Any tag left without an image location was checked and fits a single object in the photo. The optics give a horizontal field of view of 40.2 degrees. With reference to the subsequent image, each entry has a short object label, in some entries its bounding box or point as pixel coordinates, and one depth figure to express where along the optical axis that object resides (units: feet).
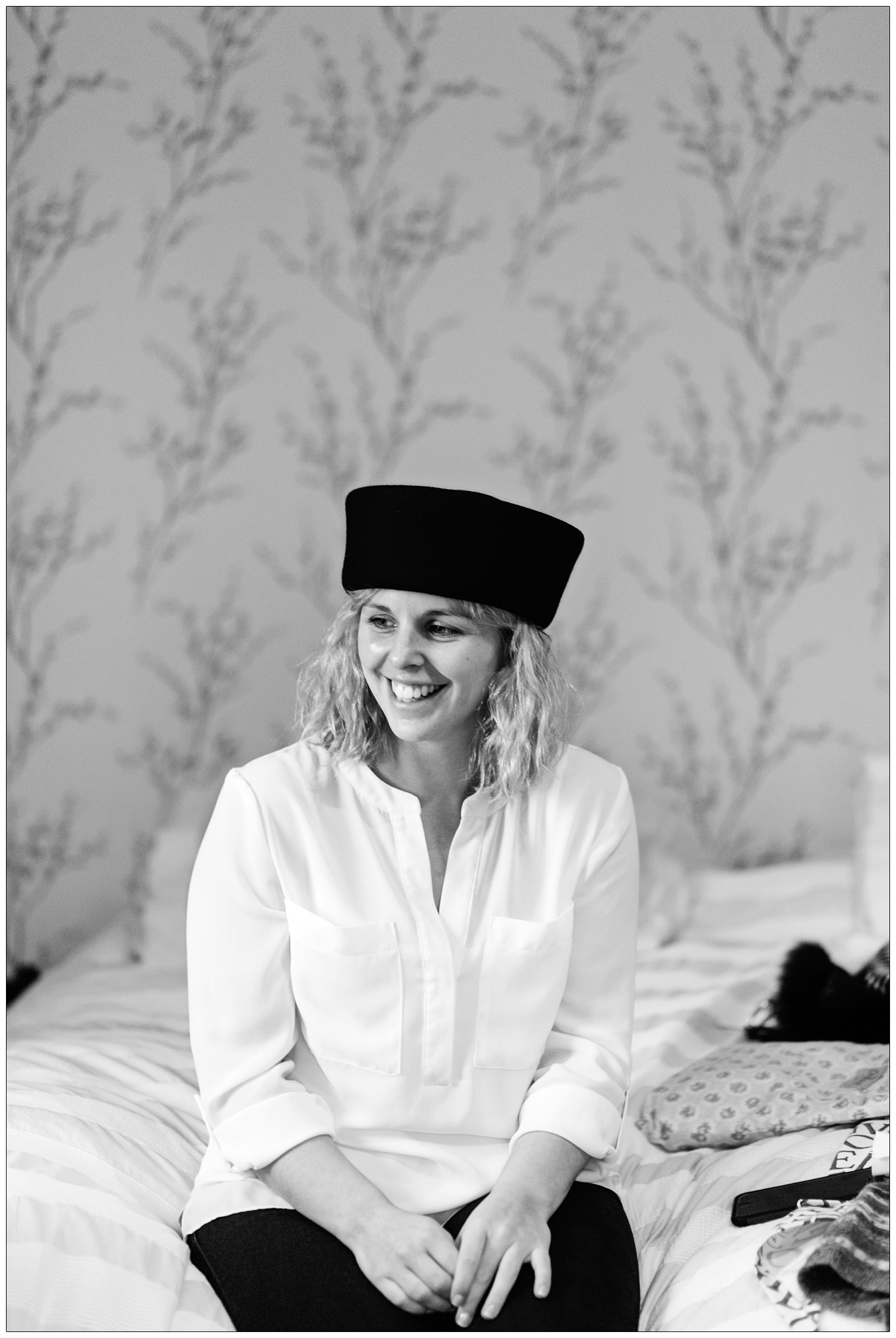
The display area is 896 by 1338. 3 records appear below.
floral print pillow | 5.31
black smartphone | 4.56
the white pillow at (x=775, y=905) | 8.92
